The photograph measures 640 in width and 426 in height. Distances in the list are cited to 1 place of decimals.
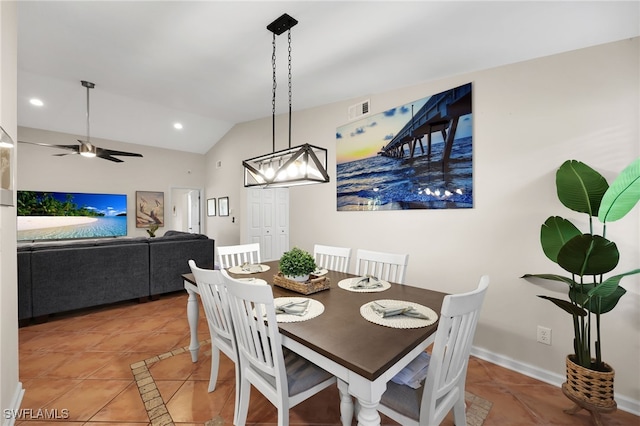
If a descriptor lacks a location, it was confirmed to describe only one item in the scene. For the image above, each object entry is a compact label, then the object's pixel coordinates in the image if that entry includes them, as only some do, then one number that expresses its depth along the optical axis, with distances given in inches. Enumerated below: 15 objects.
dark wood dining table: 37.0
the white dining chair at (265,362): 44.8
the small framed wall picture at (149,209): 231.1
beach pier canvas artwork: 90.4
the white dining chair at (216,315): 55.8
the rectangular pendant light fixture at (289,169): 66.9
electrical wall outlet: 75.7
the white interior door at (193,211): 279.4
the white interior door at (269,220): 205.3
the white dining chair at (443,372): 39.1
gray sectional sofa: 109.5
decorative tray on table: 65.8
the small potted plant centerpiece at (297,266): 68.9
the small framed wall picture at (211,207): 248.2
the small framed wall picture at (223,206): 228.4
